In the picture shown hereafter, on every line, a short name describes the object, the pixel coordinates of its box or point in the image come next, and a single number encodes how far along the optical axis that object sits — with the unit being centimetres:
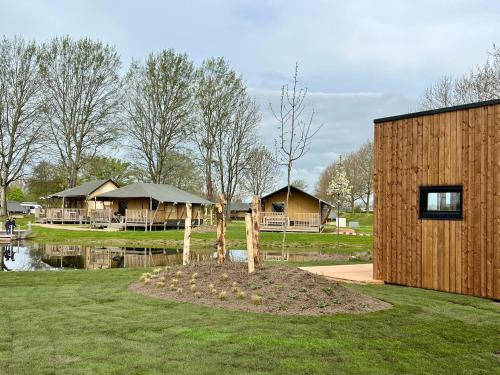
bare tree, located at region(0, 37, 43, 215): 3988
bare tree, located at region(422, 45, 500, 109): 2332
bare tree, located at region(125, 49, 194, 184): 4294
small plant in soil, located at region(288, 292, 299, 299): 780
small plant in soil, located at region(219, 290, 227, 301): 802
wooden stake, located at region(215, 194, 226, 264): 1033
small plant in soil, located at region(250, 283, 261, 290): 837
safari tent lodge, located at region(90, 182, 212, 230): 3675
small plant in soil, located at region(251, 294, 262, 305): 766
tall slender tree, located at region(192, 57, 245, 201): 4384
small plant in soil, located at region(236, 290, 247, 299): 801
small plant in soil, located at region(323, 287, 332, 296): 799
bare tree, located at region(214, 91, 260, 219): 4506
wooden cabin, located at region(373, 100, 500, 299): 932
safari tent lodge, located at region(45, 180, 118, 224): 4109
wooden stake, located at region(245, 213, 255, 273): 944
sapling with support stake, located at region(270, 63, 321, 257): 1452
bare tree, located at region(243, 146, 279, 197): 5266
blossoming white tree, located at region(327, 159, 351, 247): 4153
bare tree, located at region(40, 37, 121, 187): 4153
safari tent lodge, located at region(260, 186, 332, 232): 3703
